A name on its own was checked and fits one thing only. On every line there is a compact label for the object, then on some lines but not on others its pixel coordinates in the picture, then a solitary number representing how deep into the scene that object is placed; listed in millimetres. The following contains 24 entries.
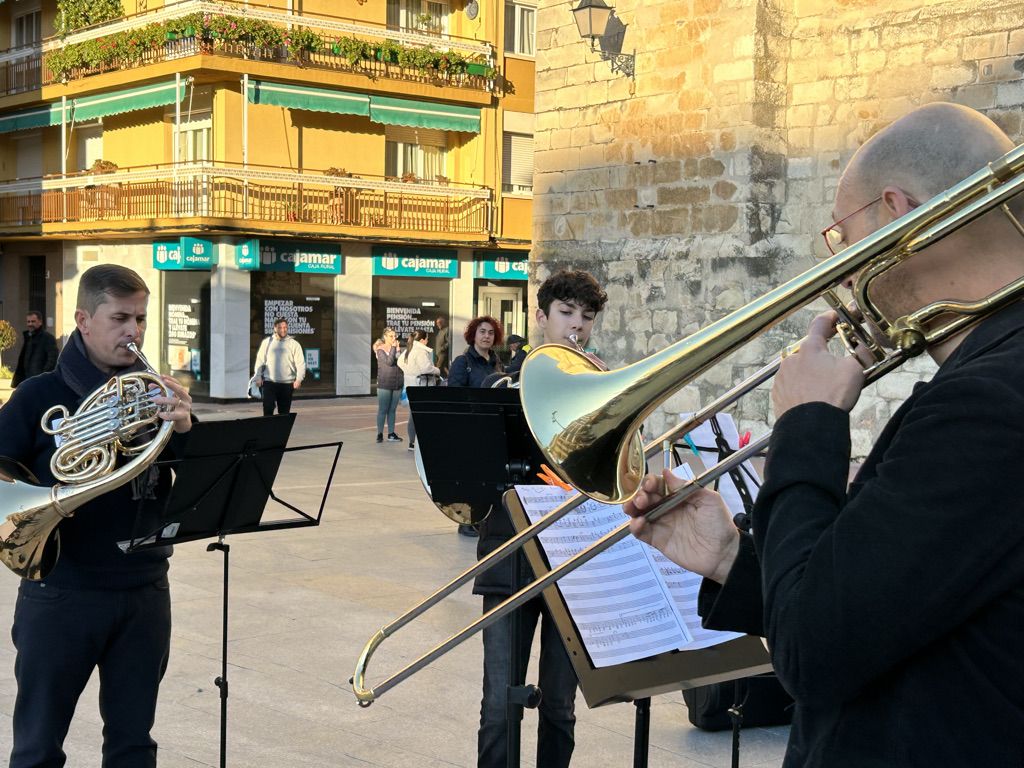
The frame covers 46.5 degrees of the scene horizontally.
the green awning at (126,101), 25188
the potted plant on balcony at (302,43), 25141
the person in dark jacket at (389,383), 16797
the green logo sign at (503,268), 28516
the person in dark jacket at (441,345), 19750
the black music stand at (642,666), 2822
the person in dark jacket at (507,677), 3906
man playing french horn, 3410
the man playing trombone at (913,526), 1395
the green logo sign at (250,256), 24781
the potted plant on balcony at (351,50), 25812
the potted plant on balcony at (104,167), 27594
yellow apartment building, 24875
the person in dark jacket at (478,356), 8047
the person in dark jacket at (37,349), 15750
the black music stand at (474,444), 3658
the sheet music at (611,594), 2865
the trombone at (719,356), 1548
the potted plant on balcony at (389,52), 26453
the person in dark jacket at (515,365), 4734
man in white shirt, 16766
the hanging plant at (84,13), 27125
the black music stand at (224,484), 3760
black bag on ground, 5160
